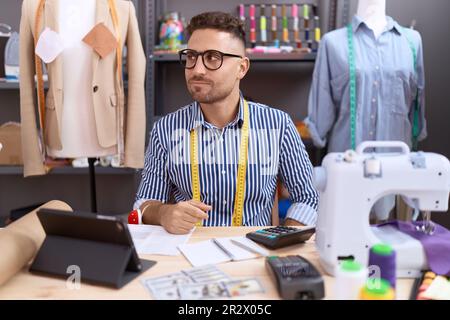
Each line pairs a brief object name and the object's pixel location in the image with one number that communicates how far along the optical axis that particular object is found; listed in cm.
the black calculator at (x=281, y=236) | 136
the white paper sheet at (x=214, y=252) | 126
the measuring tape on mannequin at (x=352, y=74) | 281
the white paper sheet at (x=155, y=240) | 134
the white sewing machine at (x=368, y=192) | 117
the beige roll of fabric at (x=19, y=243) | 111
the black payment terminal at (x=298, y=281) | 104
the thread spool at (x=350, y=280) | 90
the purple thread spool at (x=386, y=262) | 101
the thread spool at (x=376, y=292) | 87
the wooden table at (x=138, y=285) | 106
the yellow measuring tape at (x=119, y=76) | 263
